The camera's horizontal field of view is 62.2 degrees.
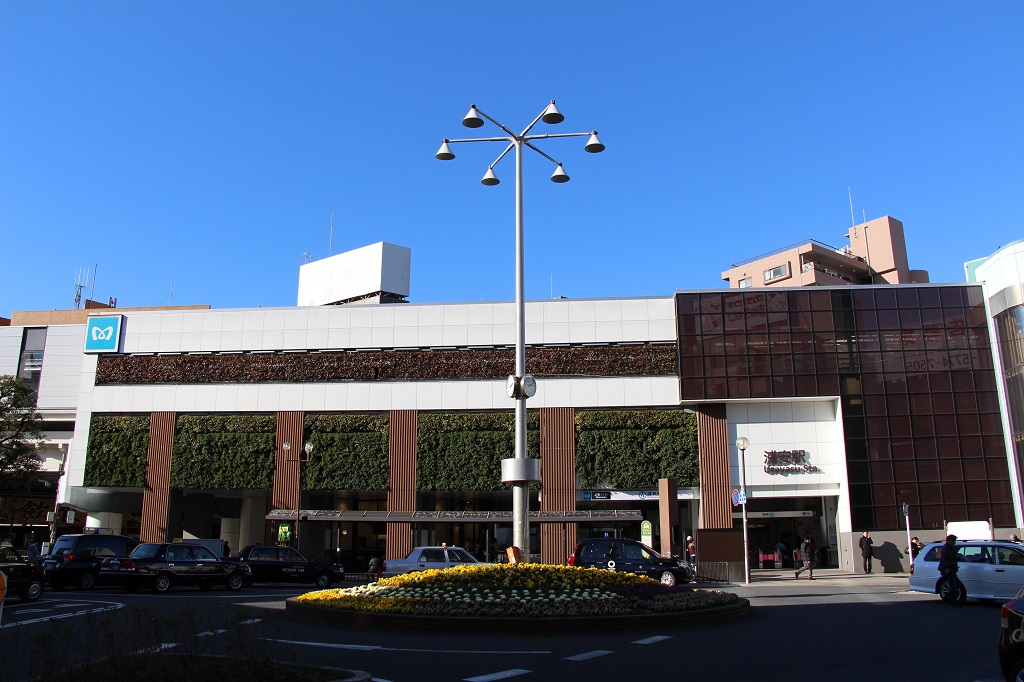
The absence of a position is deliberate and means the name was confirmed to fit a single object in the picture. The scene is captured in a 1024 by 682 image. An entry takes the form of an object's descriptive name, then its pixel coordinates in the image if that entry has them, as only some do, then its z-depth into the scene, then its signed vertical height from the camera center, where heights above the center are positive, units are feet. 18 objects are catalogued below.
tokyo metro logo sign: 146.92 +33.98
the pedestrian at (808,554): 105.19 -2.21
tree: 133.39 +16.59
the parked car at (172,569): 81.51 -3.21
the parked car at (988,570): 59.72 -2.40
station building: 129.08 +18.63
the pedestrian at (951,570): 61.11 -2.41
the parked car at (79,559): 86.17 -2.32
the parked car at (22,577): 65.87 -3.19
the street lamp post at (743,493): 95.96 +5.11
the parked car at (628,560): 82.28 -2.27
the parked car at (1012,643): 25.03 -3.11
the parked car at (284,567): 98.07 -3.55
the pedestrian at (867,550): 119.55 -1.91
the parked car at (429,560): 87.92 -2.45
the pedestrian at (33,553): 89.72 -1.86
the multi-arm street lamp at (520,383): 55.01 +9.98
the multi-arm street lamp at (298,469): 122.33 +10.43
